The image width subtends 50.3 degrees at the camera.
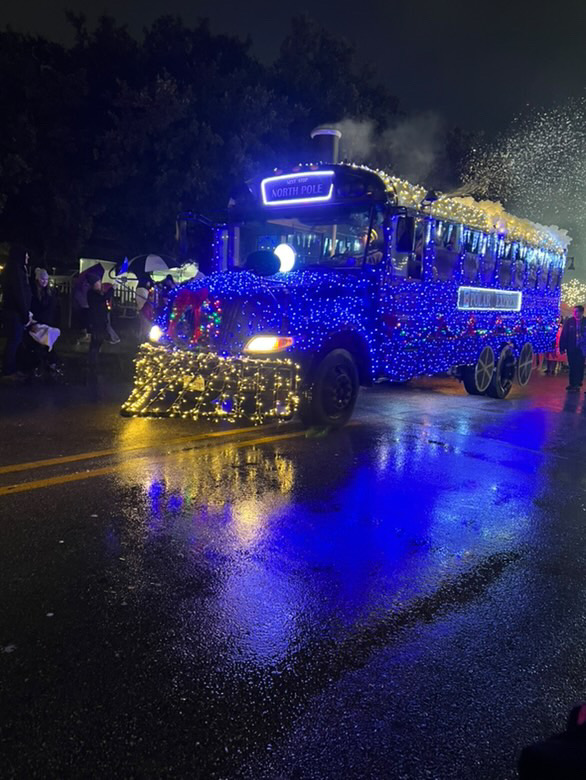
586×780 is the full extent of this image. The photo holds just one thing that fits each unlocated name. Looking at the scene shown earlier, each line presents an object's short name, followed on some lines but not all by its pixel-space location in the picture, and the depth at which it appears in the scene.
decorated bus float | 7.29
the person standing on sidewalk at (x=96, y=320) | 11.63
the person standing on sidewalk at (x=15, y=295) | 9.90
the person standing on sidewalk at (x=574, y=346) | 13.77
